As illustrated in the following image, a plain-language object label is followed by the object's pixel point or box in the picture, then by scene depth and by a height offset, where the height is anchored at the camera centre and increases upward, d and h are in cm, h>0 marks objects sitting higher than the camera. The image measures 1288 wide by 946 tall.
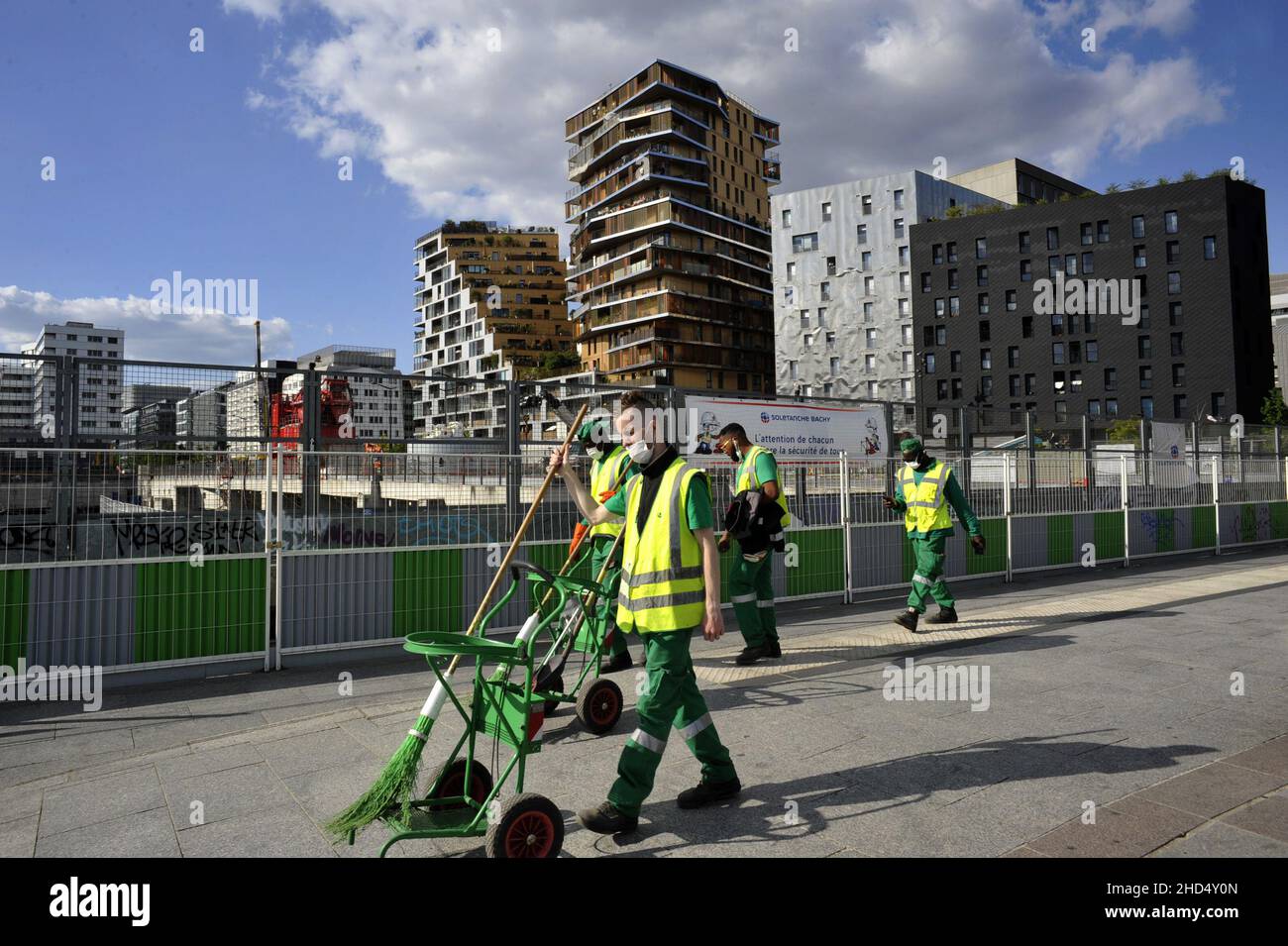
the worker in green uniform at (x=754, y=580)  701 -66
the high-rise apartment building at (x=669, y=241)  7856 +2495
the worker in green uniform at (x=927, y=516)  852 -19
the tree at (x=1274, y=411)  5503 +504
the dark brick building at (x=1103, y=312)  5950 +1381
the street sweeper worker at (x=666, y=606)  372 -47
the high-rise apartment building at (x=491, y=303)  11050 +2754
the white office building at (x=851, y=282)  7219 +1863
